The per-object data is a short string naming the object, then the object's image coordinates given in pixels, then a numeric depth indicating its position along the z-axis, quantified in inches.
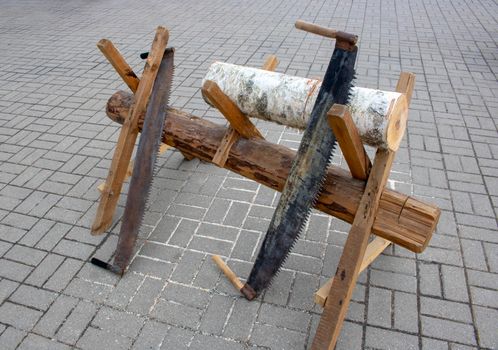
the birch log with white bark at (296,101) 88.9
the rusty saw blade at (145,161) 126.3
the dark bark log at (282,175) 92.2
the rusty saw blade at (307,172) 87.6
